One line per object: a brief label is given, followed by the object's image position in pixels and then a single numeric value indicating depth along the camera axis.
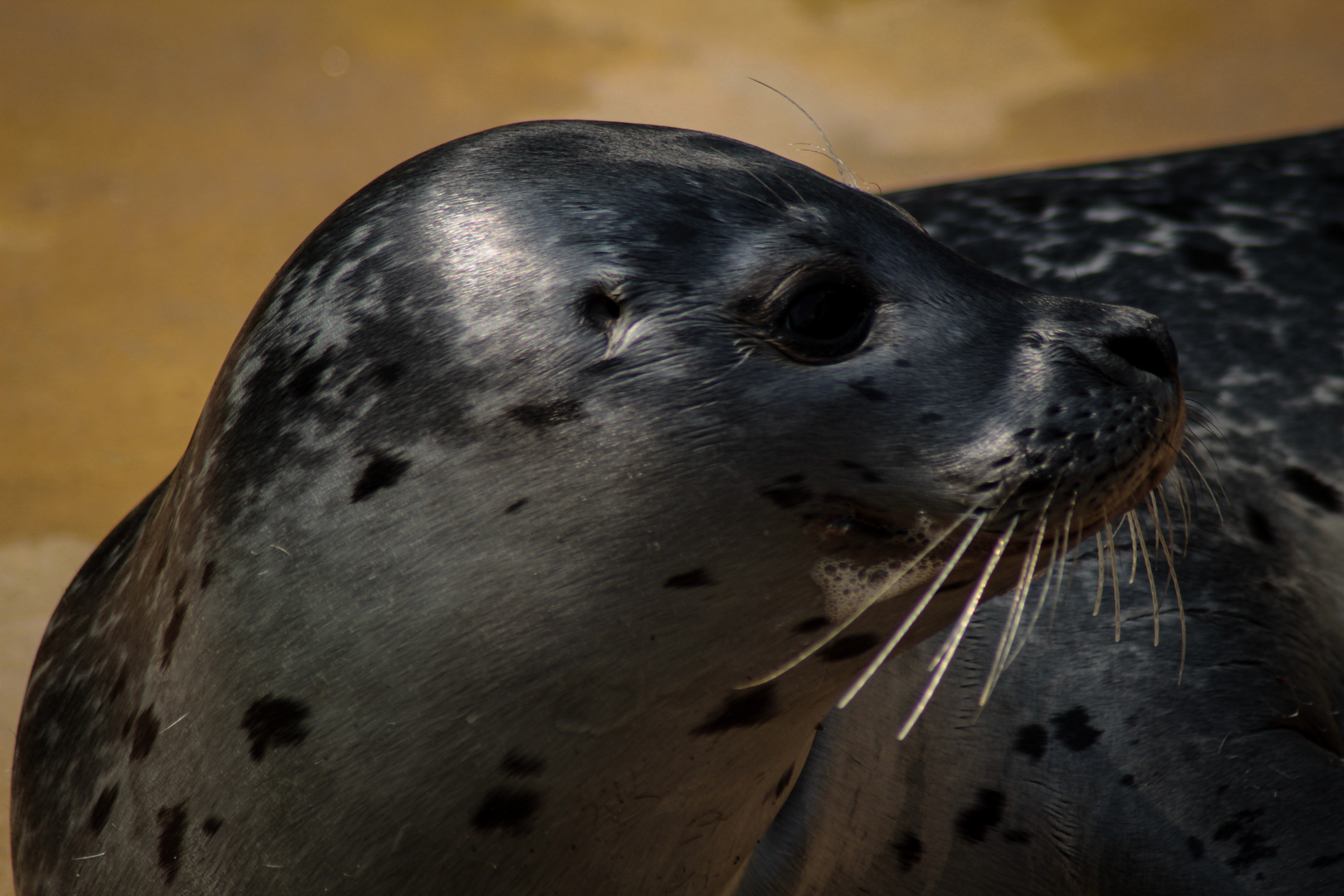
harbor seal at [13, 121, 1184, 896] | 4.74
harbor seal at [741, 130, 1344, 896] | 4.88
